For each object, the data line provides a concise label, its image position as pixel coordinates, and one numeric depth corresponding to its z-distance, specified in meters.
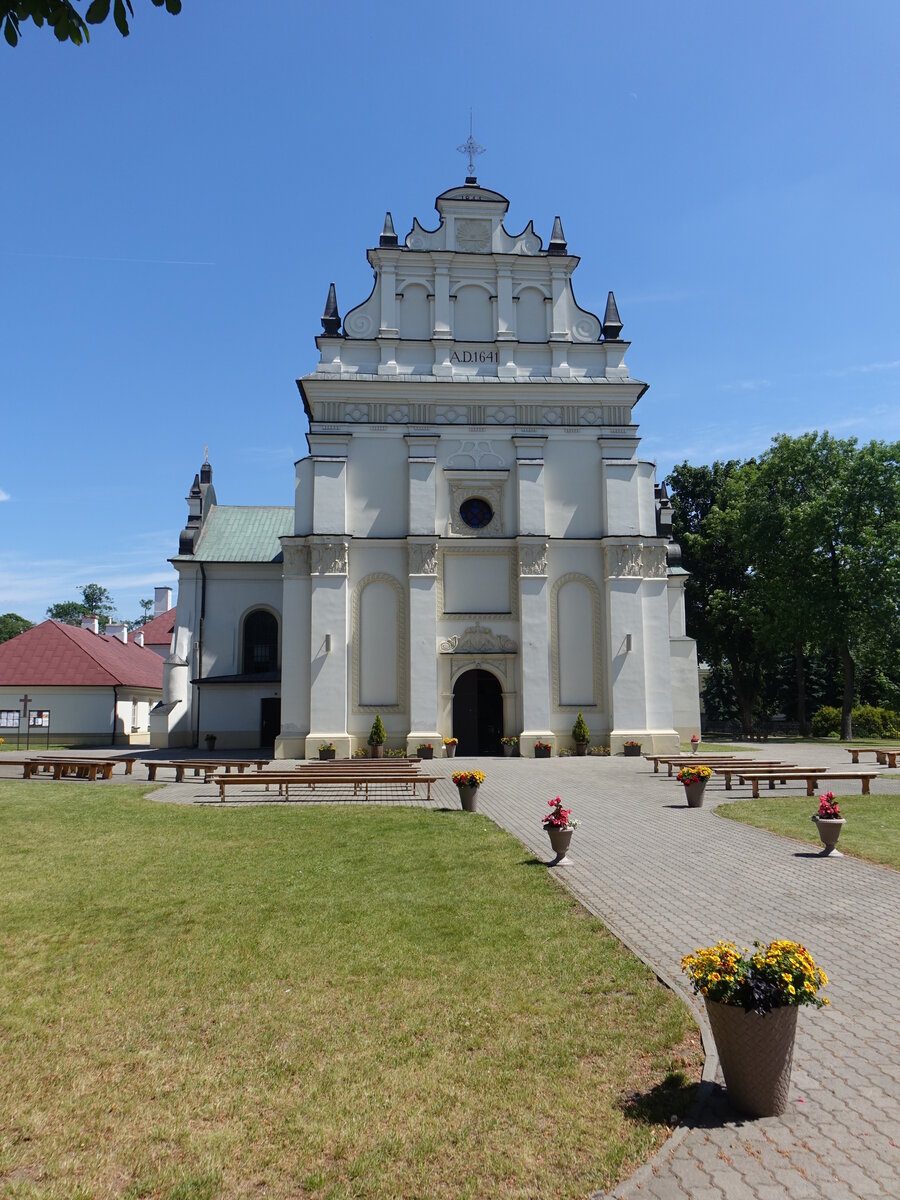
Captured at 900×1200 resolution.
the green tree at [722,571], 49.59
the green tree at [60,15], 4.28
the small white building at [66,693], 45.38
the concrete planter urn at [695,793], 17.55
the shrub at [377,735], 30.48
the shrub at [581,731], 31.30
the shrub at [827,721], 47.52
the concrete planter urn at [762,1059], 4.75
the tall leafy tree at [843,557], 41.53
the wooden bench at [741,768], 20.91
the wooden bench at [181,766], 23.09
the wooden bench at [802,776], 18.94
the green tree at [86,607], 112.88
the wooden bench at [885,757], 27.31
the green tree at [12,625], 90.67
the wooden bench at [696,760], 23.61
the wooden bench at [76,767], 23.67
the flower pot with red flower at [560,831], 11.54
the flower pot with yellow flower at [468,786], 16.89
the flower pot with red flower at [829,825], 12.27
